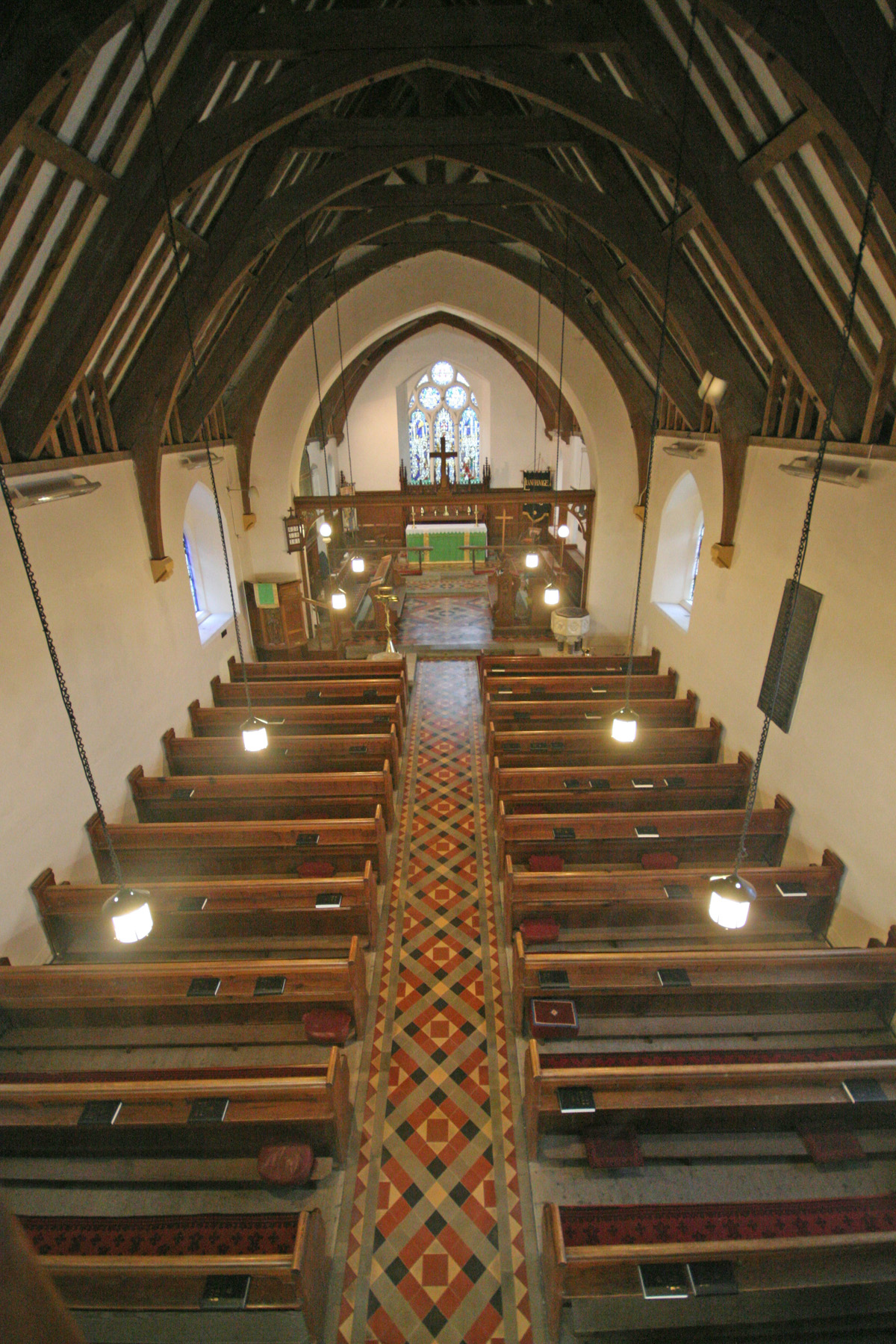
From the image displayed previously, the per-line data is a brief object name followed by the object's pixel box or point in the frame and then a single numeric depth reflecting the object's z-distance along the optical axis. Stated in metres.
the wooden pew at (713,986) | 5.59
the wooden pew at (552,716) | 9.84
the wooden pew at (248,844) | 7.30
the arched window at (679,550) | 12.02
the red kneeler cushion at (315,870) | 7.38
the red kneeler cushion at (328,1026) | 5.54
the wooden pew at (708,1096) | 4.74
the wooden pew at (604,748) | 8.95
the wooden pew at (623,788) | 7.89
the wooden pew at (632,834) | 7.23
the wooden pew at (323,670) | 11.80
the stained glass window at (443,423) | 23.77
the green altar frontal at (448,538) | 21.27
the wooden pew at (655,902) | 6.37
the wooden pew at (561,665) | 12.04
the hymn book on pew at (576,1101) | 4.70
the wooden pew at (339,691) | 10.77
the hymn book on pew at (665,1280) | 3.71
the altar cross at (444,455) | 18.34
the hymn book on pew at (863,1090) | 4.73
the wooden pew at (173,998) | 5.61
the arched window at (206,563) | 12.19
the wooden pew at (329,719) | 9.84
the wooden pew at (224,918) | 6.43
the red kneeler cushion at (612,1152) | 4.74
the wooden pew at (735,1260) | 3.78
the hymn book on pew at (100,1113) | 4.60
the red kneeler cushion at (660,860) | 7.22
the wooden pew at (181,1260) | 3.71
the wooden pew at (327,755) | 8.92
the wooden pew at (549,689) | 10.55
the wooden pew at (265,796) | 8.09
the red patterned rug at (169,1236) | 4.04
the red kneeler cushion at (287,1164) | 4.59
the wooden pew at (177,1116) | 4.67
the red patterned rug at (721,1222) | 4.06
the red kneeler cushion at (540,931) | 6.33
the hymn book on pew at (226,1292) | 3.67
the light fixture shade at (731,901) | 4.46
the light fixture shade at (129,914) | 4.60
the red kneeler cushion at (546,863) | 7.06
